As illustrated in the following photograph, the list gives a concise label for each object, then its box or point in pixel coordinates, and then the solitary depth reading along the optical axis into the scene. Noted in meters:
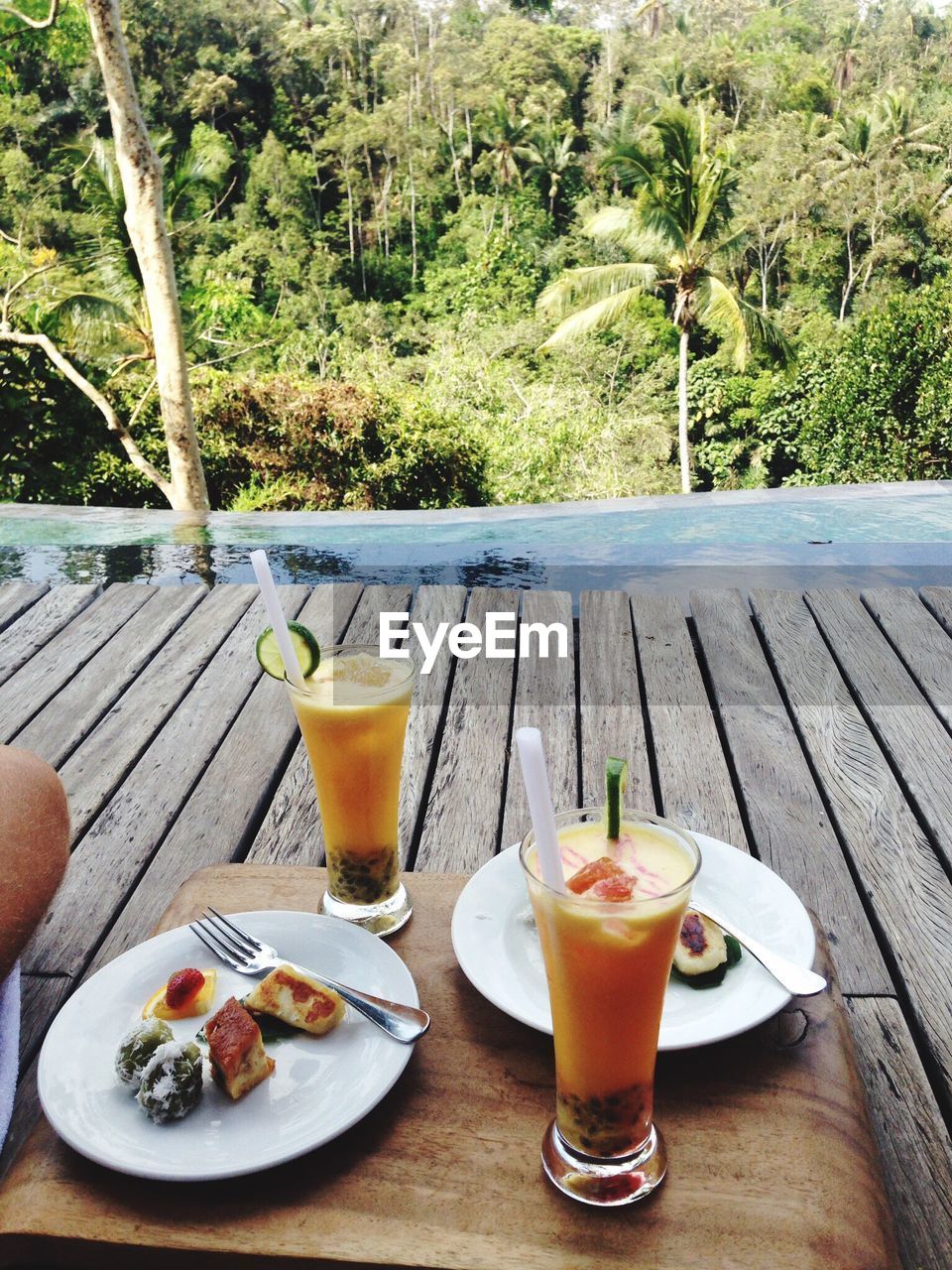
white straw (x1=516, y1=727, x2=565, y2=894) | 0.51
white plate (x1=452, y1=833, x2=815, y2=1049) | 0.69
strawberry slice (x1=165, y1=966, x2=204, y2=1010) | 0.72
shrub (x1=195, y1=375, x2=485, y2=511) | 10.22
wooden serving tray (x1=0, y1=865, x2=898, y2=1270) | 0.56
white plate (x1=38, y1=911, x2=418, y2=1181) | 0.61
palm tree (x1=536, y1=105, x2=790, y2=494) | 14.37
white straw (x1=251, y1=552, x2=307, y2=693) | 0.76
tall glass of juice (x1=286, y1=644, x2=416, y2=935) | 0.80
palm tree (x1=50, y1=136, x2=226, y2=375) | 10.30
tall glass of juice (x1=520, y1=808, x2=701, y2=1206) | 0.58
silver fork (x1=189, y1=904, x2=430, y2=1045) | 0.69
